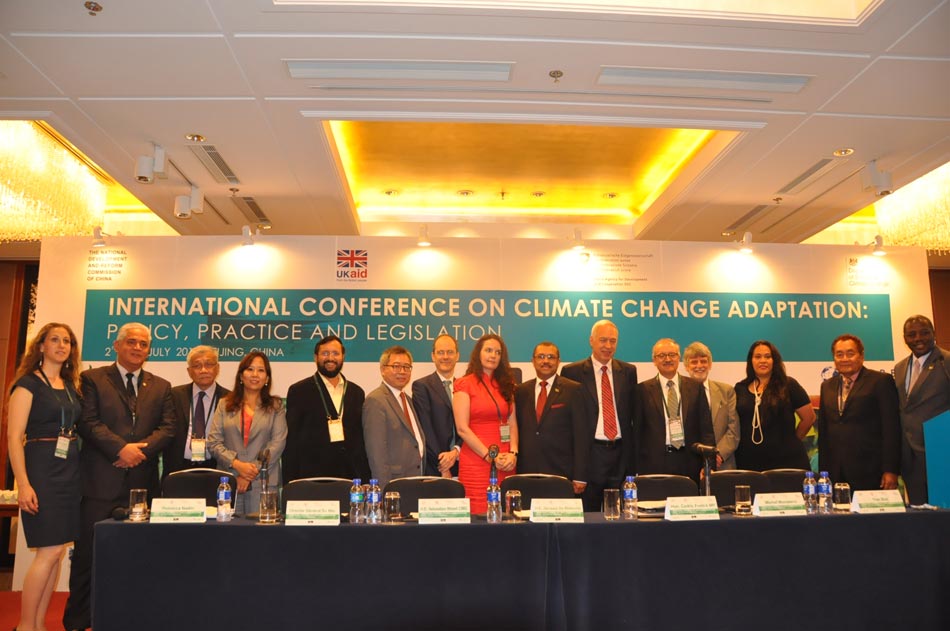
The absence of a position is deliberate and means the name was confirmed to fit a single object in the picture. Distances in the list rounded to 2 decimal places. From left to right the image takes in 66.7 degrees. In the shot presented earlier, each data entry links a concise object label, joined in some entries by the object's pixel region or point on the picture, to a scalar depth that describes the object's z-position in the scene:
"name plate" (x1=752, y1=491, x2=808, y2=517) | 2.82
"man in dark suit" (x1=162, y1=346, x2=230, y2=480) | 4.51
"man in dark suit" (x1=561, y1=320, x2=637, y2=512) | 4.53
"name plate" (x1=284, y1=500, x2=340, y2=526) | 2.60
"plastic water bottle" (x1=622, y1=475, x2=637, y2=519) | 2.84
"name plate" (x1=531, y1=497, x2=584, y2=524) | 2.67
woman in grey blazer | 4.09
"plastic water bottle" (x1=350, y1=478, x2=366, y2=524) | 2.75
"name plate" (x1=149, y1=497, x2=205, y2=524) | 2.63
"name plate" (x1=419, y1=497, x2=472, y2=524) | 2.66
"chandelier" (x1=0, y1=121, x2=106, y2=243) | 5.74
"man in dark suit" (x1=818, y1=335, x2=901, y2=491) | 4.56
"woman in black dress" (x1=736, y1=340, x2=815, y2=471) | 4.64
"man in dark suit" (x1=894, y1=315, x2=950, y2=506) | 4.51
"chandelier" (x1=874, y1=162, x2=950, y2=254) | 6.52
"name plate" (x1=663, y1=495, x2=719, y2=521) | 2.71
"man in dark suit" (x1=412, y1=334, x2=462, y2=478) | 4.40
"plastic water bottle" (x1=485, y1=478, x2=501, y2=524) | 2.76
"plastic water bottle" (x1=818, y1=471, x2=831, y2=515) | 2.97
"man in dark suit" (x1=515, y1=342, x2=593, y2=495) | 4.30
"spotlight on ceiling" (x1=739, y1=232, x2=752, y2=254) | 6.51
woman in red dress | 4.17
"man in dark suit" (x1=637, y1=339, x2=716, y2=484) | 4.44
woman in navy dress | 3.69
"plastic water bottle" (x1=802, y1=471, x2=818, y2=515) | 3.00
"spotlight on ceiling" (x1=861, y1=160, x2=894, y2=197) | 5.62
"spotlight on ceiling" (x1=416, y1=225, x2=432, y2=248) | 6.45
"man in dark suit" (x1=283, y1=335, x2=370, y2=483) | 4.24
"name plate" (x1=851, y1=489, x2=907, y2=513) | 2.91
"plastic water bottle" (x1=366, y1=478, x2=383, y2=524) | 2.74
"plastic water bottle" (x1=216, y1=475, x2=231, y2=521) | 2.70
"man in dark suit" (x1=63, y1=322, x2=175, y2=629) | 3.97
